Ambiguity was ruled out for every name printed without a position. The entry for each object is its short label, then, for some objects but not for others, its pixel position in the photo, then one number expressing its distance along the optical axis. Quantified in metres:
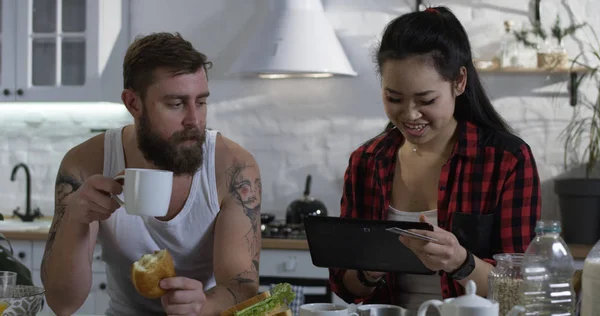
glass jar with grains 1.61
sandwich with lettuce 1.64
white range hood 3.92
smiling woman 2.06
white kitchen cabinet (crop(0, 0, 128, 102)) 4.22
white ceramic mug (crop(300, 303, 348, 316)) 1.58
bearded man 2.07
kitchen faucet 4.39
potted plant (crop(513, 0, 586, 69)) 3.87
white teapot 1.38
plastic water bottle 1.58
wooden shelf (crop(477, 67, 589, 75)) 3.92
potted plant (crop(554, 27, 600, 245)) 3.72
